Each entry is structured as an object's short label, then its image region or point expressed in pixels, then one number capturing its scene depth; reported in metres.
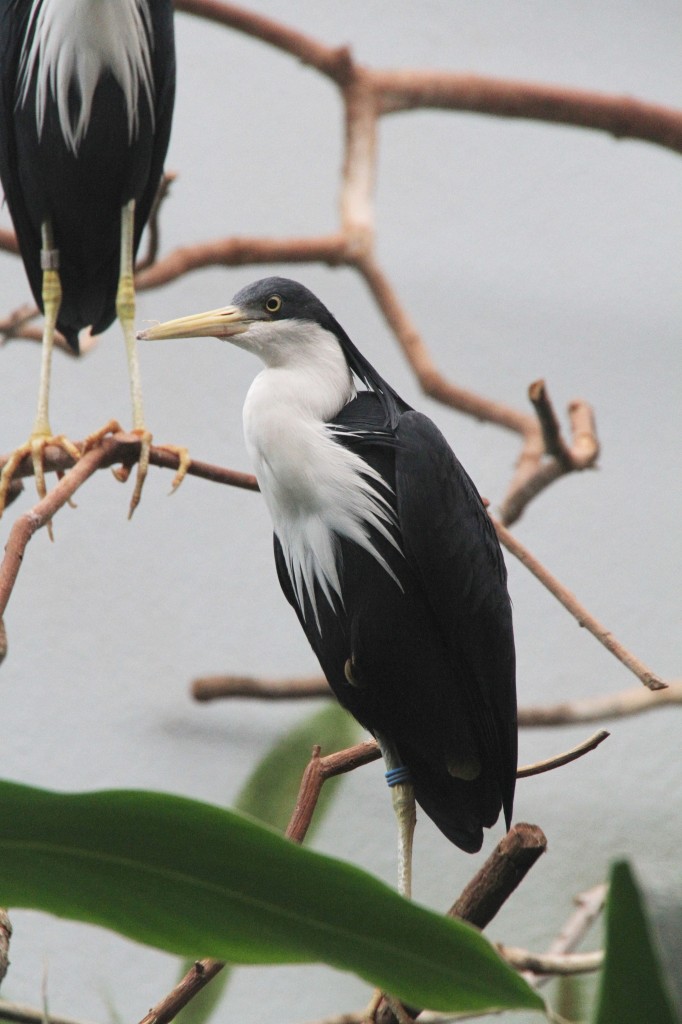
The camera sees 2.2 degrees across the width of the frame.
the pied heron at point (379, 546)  9.75
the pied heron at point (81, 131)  9.98
